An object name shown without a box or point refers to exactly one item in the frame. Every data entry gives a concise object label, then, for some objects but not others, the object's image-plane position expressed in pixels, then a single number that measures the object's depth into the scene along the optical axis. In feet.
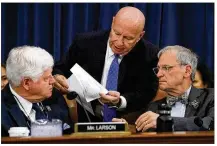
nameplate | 12.89
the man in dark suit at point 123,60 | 14.80
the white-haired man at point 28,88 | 13.75
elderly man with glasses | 14.56
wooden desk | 12.61
